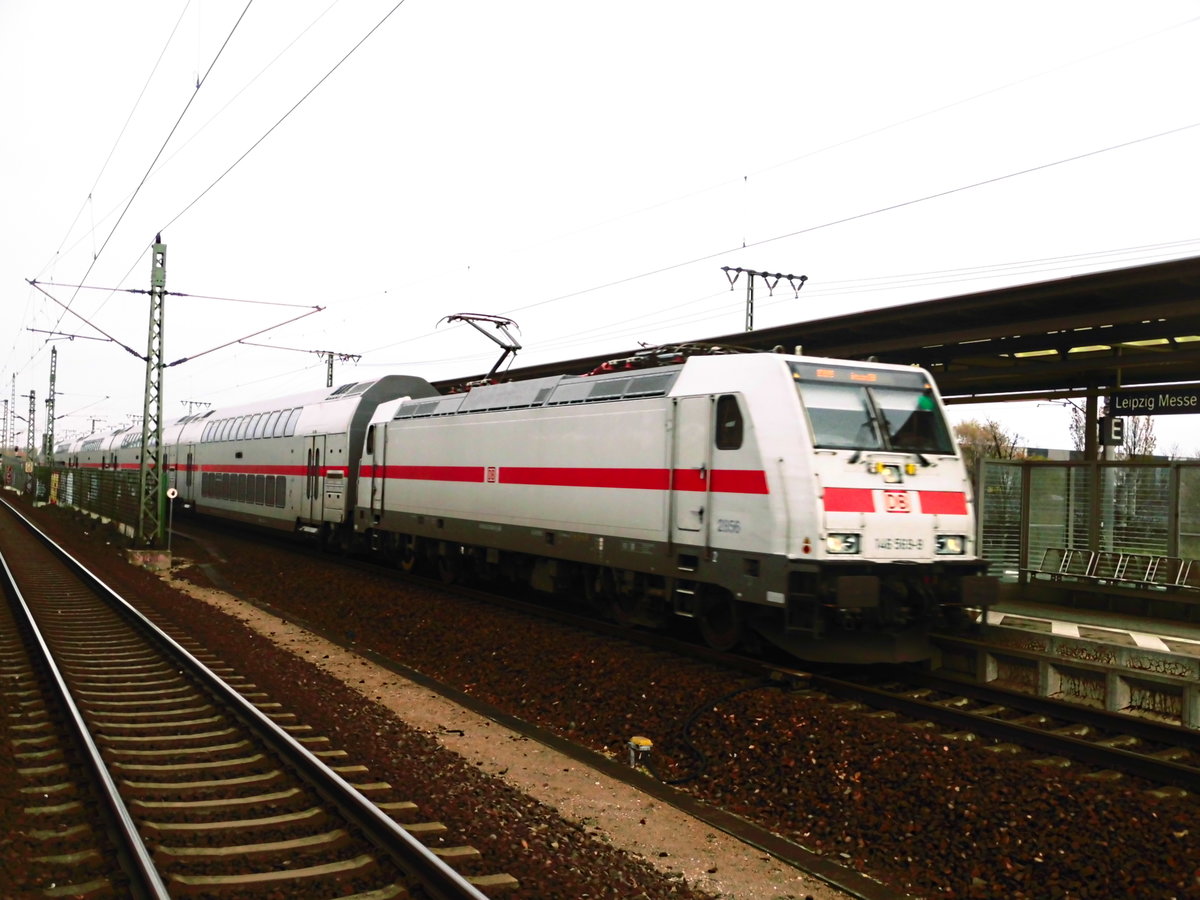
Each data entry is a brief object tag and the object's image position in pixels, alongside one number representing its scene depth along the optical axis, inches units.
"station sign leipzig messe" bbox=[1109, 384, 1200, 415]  468.8
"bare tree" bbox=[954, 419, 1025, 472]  2358.5
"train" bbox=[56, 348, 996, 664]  358.0
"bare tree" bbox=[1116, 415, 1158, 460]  1611.7
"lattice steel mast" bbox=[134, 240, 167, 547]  842.8
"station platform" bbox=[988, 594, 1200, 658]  378.6
